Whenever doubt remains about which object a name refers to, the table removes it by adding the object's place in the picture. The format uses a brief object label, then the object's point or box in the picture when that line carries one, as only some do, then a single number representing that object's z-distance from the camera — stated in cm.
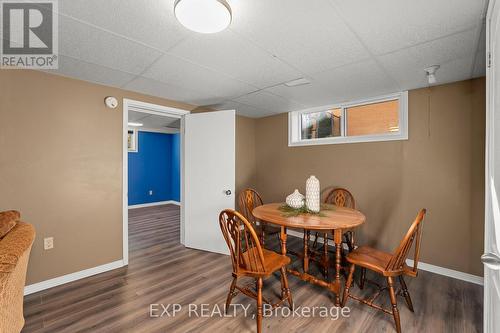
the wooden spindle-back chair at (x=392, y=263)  160
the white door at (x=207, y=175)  312
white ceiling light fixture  118
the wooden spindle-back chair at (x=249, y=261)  162
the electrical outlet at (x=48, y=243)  223
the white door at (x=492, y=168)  90
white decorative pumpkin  246
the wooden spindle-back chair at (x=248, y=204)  274
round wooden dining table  190
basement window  288
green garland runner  225
